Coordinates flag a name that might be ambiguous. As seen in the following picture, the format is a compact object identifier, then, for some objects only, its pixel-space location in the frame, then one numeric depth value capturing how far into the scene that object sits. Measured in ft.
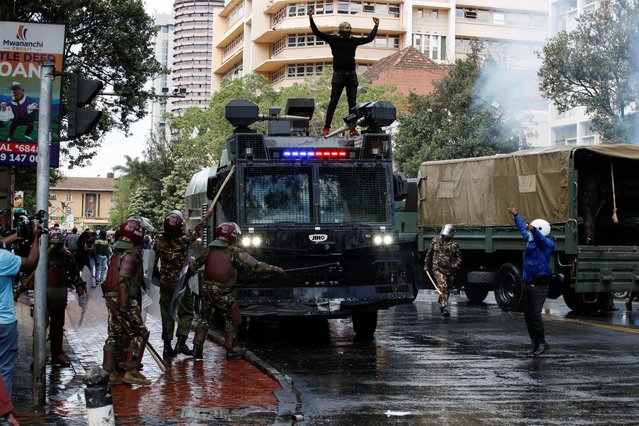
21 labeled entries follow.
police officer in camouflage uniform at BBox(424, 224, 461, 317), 63.82
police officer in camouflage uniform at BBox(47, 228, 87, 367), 38.91
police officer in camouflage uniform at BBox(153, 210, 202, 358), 41.29
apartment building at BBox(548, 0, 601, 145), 187.46
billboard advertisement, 41.91
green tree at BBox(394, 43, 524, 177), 139.33
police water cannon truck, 44.88
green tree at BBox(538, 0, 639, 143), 98.48
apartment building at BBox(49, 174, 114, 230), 488.02
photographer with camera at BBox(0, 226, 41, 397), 23.39
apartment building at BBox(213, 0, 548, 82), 280.51
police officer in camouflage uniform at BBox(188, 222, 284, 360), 40.22
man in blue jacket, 43.45
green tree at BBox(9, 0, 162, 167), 85.81
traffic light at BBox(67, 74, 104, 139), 30.50
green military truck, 60.95
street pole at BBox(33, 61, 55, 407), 29.68
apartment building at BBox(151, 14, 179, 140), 269.34
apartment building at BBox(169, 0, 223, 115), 602.03
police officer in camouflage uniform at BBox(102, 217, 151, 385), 33.99
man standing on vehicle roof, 54.95
